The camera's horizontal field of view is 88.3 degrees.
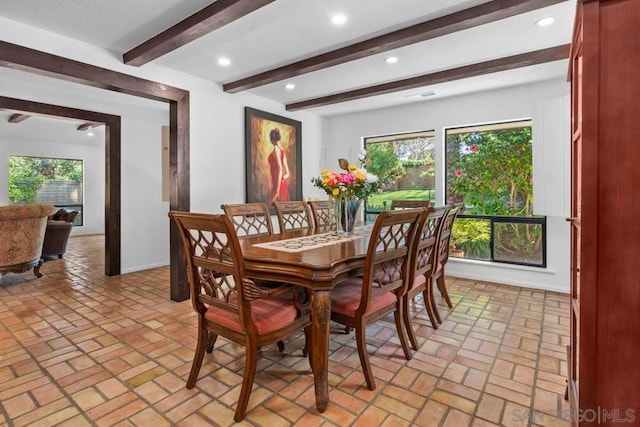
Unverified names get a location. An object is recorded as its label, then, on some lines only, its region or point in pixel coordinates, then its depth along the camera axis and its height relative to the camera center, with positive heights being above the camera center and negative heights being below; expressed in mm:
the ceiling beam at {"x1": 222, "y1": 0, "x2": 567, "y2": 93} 2180 +1373
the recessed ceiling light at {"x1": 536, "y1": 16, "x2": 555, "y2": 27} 2460 +1428
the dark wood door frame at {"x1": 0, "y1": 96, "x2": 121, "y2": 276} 4480 +394
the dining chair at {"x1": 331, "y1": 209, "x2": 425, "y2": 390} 1787 -487
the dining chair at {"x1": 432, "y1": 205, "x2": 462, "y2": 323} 2838 -394
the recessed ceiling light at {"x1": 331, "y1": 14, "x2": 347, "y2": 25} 2449 +1439
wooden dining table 1619 -339
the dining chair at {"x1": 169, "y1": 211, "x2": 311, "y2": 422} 1562 -531
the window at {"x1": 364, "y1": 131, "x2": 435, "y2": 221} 4805 +664
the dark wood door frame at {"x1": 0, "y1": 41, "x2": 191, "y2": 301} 2582 +985
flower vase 2689 -32
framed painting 4281 +734
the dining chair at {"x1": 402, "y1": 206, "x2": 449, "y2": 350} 2176 -395
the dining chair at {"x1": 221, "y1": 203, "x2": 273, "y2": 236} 2829 -24
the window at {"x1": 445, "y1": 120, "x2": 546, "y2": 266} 4055 +210
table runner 2157 -236
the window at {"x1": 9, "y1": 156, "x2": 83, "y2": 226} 7816 +712
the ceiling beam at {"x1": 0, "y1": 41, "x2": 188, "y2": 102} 2479 +1172
